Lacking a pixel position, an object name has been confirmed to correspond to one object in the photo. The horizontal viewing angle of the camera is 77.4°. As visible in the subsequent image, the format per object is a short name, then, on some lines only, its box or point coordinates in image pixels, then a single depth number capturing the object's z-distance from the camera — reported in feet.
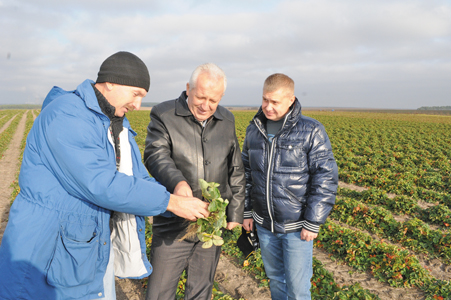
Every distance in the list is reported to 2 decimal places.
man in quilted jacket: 8.45
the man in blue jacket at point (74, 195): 5.20
